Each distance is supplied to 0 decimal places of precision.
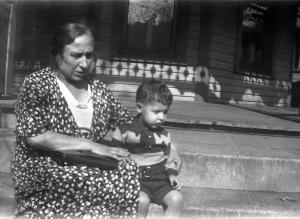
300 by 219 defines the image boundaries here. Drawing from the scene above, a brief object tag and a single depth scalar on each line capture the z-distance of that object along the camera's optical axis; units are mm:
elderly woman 2105
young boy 2680
